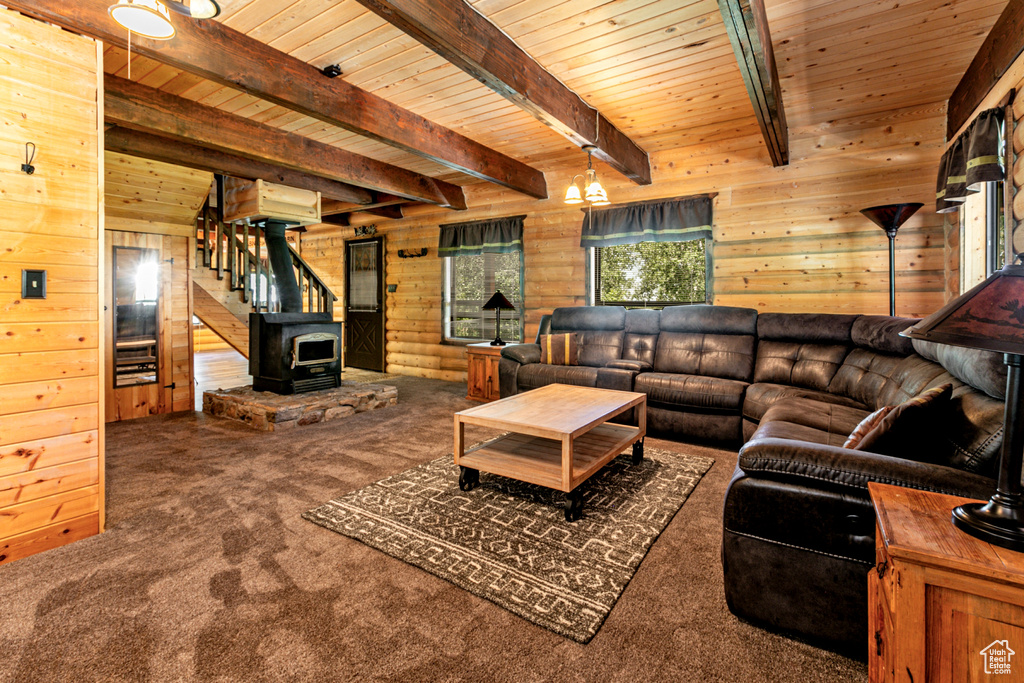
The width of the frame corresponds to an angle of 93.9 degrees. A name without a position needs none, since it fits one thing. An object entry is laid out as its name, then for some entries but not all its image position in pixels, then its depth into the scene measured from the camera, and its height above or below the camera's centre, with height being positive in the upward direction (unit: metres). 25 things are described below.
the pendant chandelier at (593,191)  3.44 +1.05
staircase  5.25 +0.64
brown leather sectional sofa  1.41 -0.39
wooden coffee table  2.32 -0.62
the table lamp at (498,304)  5.41 +0.37
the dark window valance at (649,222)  4.55 +1.14
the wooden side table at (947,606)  0.90 -0.54
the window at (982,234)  2.62 +0.61
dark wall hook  1.95 +0.74
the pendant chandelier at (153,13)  1.58 +1.11
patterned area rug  1.74 -0.90
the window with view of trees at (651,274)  4.75 +0.64
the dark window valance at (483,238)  5.73 +1.24
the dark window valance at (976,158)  2.41 +0.95
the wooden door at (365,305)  7.25 +0.50
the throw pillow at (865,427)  1.76 -0.35
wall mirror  4.28 +0.21
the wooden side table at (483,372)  5.14 -0.38
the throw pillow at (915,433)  1.54 -0.32
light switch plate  1.99 +0.22
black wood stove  4.46 -0.07
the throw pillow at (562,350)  4.52 -0.13
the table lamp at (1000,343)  0.97 -0.02
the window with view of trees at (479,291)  5.96 +0.60
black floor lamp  3.35 +0.84
